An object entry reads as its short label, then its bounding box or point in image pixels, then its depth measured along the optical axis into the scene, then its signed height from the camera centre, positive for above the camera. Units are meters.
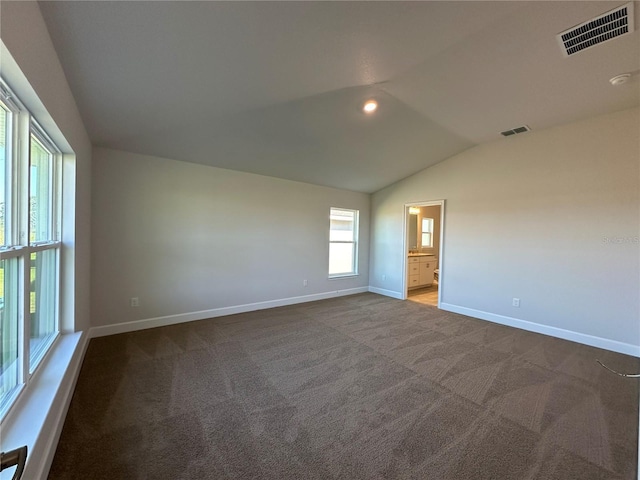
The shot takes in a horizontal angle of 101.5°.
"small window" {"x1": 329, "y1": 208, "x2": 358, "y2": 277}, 5.75 -0.10
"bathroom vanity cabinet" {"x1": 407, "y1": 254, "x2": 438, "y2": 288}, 6.40 -0.77
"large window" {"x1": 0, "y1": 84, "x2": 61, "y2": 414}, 1.38 -0.10
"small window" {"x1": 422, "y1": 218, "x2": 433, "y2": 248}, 7.89 +0.22
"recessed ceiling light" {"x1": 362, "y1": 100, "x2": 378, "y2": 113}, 2.93 +1.53
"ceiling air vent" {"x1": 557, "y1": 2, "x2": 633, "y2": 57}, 1.92 +1.67
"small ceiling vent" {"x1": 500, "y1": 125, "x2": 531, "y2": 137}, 3.71 +1.61
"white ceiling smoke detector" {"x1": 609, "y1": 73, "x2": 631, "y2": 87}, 2.52 +1.61
